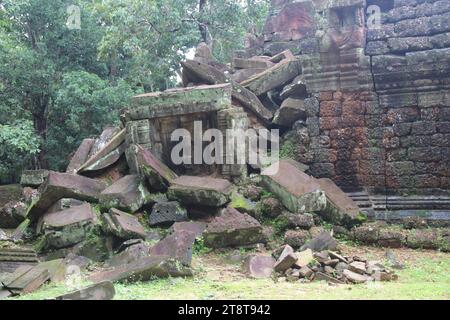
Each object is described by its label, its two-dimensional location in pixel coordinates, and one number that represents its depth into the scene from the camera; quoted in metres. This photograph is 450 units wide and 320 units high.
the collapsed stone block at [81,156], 9.06
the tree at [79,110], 13.05
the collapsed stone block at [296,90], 8.56
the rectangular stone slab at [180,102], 7.59
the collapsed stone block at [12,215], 8.52
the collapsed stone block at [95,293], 4.37
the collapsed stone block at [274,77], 9.02
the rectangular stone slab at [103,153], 8.30
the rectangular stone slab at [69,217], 6.87
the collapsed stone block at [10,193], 10.19
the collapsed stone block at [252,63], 9.71
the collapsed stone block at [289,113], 8.37
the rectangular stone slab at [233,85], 8.51
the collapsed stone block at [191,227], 6.65
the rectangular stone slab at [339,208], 7.11
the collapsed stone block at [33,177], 9.56
